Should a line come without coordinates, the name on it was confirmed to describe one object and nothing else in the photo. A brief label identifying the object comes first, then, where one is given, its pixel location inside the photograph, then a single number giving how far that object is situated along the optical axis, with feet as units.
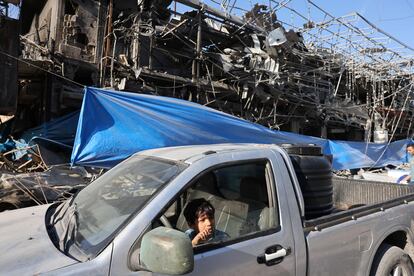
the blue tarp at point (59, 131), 29.22
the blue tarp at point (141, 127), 22.27
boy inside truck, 8.60
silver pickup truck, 6.99
